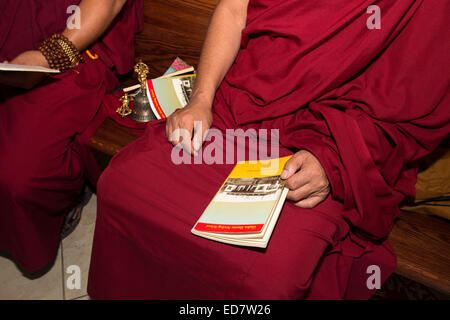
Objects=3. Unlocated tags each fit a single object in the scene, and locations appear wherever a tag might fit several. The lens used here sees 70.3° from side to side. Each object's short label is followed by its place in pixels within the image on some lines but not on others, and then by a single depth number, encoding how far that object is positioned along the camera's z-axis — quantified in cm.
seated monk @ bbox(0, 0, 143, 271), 112
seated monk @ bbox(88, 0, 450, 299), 81
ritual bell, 126
